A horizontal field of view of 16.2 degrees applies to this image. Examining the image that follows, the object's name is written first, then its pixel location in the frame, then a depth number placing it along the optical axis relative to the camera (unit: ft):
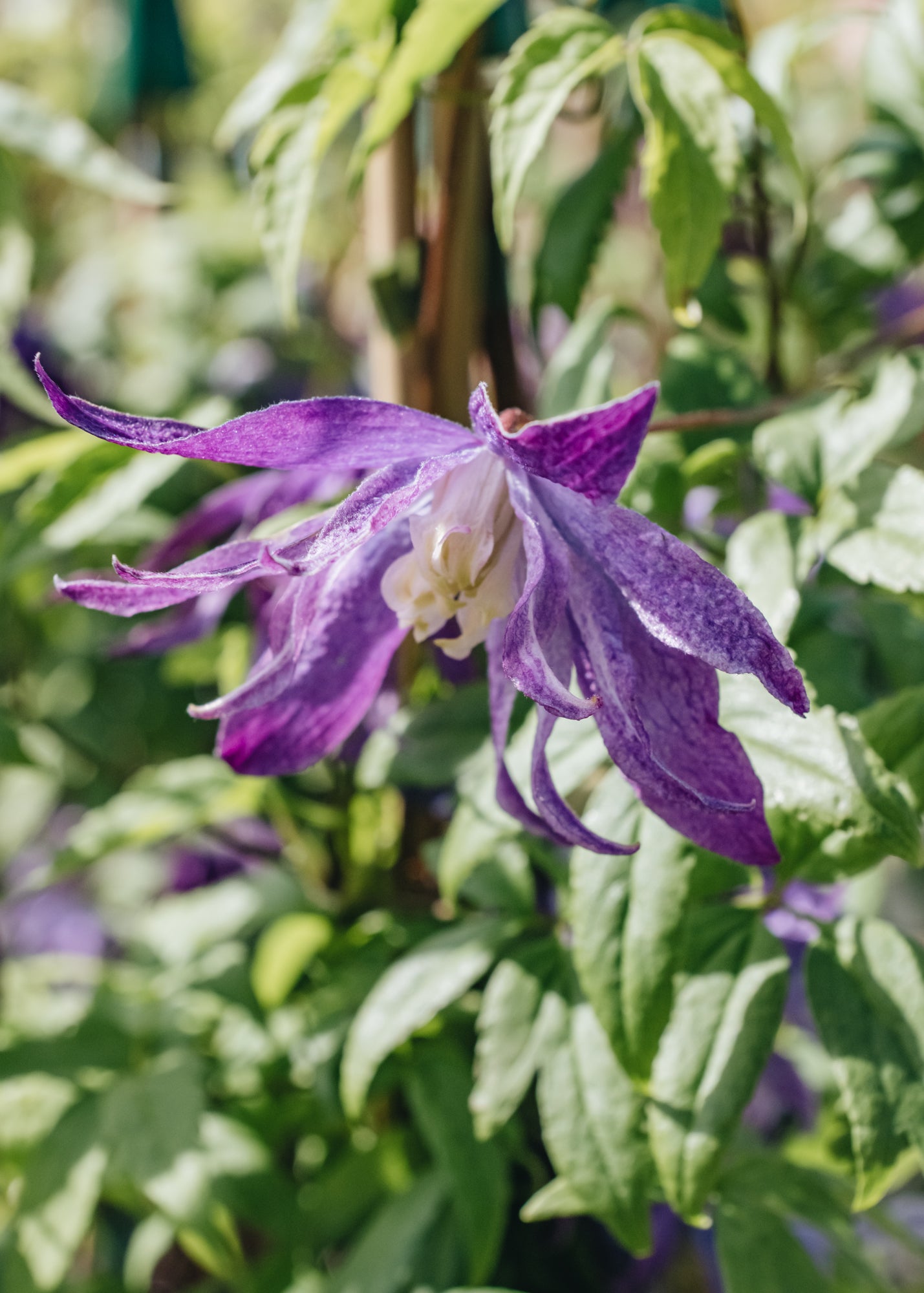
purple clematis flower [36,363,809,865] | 0.98
